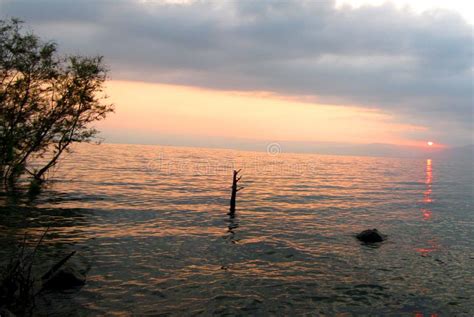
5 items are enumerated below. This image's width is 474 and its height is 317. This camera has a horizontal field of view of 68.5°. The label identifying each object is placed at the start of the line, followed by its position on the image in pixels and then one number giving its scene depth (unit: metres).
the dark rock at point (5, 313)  11.48
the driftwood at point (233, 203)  39.44
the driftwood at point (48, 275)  16.23
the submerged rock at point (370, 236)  29.48
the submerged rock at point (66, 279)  16.69
